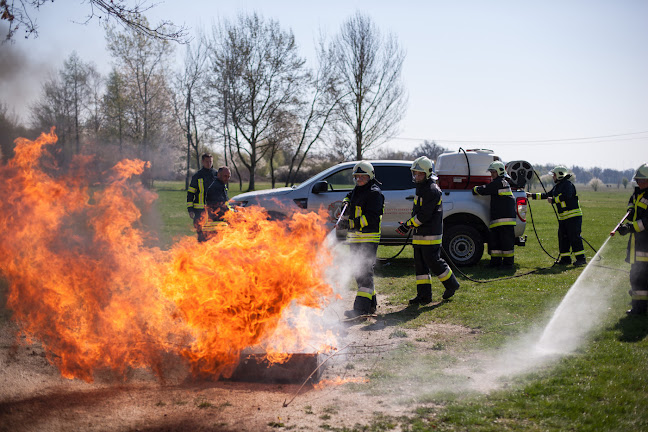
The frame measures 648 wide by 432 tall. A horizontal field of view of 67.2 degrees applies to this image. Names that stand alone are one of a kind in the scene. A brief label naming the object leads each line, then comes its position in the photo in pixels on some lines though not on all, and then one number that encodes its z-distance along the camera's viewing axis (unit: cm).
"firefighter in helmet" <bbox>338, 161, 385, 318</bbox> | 663
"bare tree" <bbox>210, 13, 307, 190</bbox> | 3831
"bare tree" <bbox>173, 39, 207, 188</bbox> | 4097
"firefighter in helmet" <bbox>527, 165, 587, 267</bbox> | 1047
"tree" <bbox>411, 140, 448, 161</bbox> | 6741
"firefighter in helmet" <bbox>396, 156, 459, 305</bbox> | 721
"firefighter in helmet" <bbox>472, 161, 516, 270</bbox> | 981
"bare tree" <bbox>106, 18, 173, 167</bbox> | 3756
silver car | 1016
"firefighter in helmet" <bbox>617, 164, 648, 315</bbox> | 653
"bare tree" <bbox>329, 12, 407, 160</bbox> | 3591
